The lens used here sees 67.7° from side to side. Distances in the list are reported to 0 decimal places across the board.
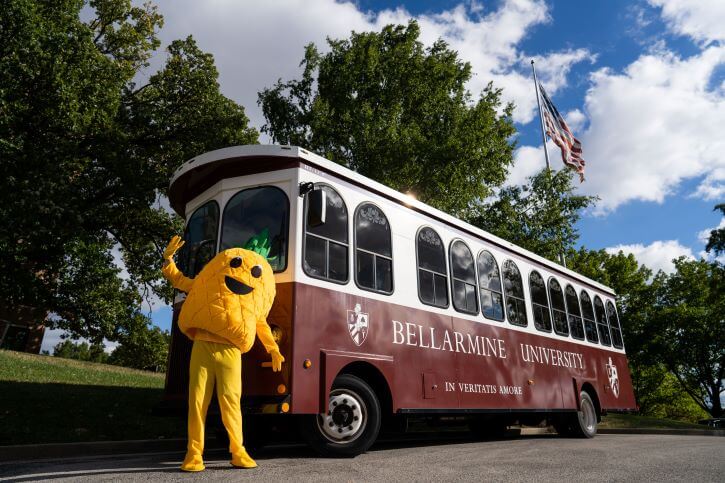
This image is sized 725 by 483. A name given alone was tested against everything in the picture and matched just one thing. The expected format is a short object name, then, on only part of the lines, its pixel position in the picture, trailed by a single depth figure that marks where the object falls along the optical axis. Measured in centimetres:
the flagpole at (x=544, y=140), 1919
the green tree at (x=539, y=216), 1847
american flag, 2022
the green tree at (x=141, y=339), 1755
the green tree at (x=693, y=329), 3048
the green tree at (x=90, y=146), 1248
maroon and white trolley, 545
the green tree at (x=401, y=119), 1719
